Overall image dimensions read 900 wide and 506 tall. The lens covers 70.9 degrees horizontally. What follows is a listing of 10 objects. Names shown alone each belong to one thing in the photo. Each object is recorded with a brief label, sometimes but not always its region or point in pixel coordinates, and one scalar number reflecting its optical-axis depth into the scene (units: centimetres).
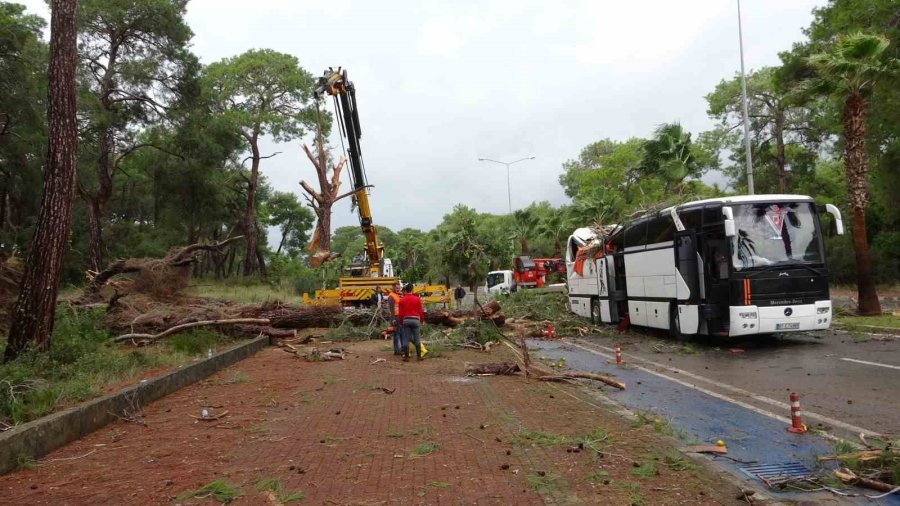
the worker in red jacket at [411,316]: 1305
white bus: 1309
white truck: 4266
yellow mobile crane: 2003
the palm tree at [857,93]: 1605
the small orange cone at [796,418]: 662
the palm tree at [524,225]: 5031
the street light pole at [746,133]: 2039
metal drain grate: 509
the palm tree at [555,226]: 4766
